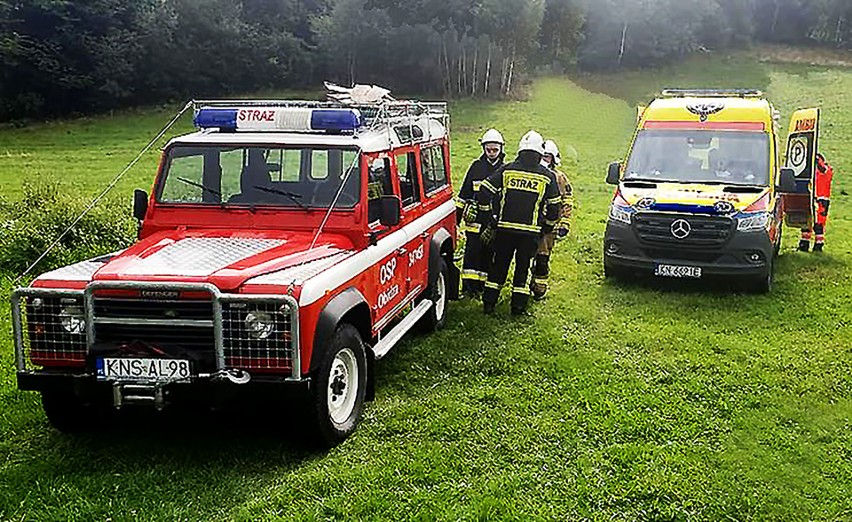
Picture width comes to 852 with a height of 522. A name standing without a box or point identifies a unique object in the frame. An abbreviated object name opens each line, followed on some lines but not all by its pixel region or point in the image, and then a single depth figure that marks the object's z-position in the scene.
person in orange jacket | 13.16
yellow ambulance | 10.19
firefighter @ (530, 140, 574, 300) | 10.09
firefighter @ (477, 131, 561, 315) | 8.82
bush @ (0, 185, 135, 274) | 10.84
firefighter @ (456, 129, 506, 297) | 9.39
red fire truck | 5.15
